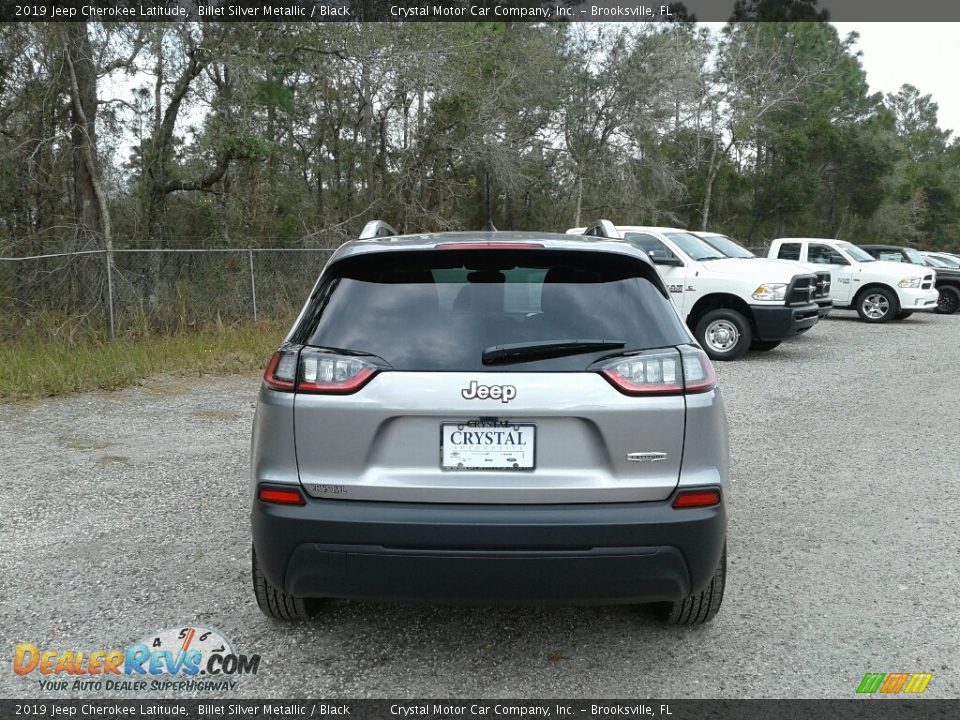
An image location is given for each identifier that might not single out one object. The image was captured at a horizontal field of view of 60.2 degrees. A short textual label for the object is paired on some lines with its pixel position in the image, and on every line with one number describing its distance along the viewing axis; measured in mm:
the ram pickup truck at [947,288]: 21141
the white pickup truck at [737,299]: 12352
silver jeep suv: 2875
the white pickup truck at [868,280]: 18016
